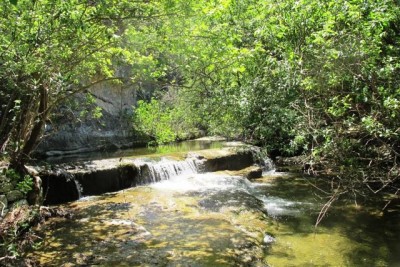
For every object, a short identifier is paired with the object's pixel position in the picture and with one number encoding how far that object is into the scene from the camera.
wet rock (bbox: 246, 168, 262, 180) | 13.05
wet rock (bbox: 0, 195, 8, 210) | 6.50
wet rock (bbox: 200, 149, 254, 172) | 14.01
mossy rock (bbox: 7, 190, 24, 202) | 6.83
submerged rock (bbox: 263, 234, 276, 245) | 6.88
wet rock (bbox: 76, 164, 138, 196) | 10.67
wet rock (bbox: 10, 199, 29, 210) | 6.65
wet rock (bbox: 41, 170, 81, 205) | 9.80
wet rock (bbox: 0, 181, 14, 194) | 6.72
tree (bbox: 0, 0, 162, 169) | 4.86
